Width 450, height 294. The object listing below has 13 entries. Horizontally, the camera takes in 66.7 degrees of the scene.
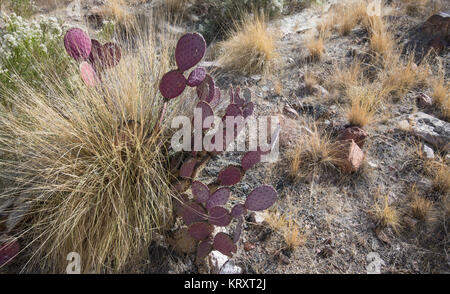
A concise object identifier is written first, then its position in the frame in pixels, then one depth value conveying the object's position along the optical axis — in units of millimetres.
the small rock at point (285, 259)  1879
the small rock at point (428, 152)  2346
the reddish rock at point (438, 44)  3361
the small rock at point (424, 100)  2771
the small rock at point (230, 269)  1837
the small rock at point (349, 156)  2283
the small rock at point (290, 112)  2769
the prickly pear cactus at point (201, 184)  1719
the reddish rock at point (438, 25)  3455
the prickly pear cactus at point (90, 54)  2008
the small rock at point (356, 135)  2451
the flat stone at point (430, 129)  2438
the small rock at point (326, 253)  1910
